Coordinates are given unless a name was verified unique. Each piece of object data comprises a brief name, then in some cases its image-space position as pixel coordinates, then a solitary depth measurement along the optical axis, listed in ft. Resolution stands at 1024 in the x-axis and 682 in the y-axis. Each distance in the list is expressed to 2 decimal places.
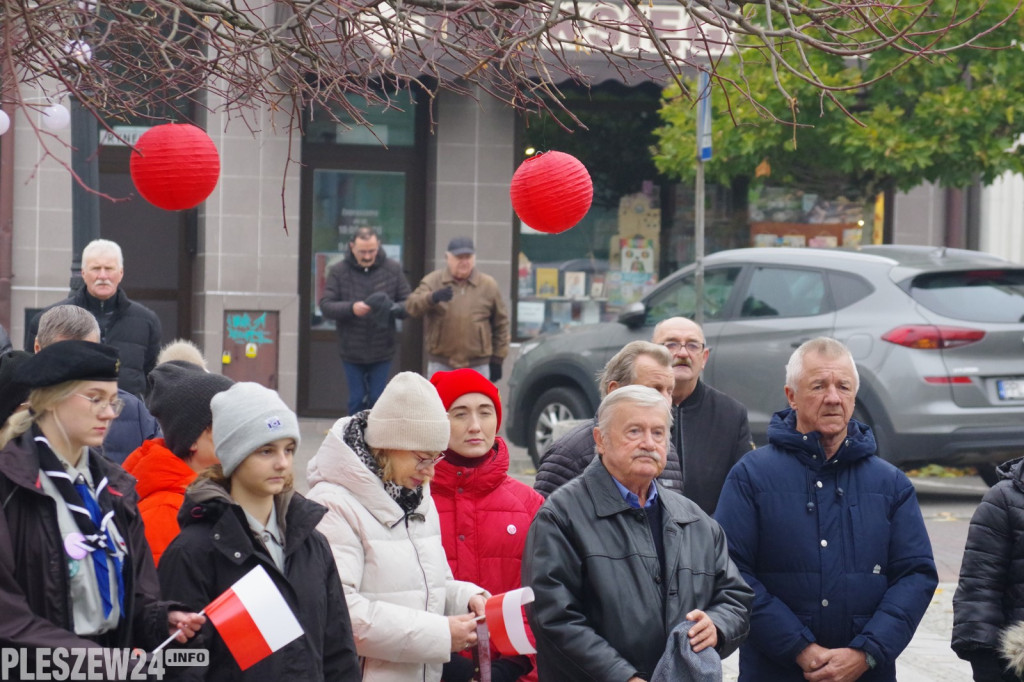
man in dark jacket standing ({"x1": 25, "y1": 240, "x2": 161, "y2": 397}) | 55.97
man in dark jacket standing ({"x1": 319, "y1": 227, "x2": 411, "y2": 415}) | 81.22
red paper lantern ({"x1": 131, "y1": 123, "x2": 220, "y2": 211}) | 37.06
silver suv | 69.77
